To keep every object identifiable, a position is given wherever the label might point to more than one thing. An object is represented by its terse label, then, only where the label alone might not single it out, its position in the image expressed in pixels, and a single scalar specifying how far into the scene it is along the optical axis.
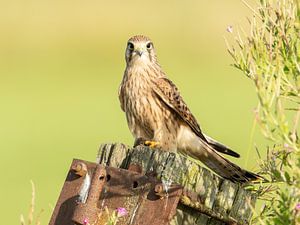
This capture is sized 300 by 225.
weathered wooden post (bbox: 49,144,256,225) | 9.71
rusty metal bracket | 9.65
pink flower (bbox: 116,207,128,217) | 9.55
